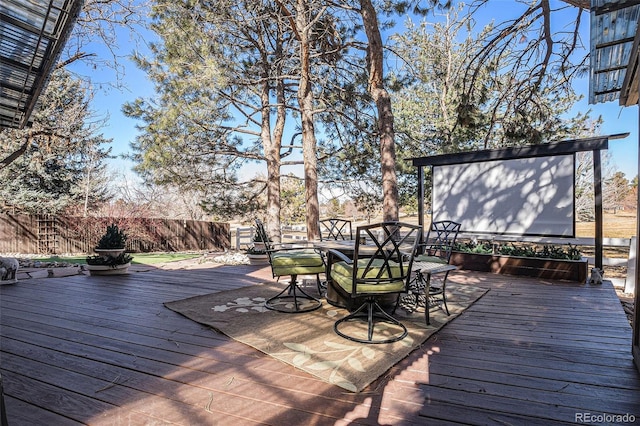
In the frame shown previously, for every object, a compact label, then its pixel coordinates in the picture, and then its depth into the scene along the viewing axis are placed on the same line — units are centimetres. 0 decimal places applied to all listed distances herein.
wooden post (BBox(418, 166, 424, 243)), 688
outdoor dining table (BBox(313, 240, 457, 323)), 293
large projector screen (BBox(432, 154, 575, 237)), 550
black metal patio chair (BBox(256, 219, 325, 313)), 315
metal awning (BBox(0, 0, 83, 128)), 231
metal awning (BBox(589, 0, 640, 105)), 223
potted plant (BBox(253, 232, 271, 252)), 746
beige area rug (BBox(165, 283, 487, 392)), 204
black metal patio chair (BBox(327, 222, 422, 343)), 248
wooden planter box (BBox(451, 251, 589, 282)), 503
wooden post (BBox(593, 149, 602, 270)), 494
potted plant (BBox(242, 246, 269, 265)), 692
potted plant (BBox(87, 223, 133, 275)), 543
